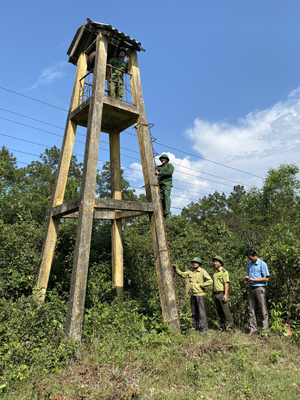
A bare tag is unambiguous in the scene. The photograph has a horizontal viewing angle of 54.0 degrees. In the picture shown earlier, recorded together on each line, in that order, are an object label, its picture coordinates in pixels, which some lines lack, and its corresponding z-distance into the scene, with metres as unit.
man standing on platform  7.18
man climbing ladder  7.12
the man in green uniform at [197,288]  6.51
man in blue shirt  6.08
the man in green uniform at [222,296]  6.45
